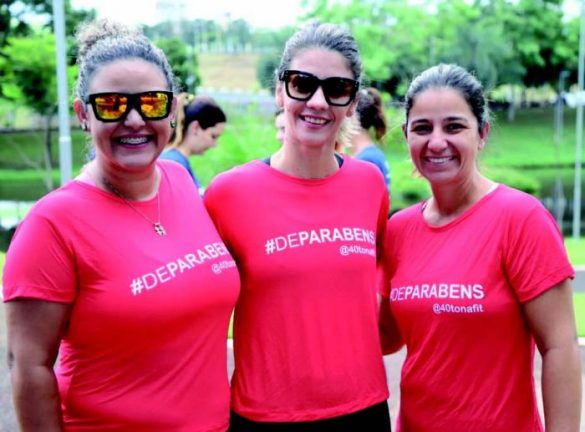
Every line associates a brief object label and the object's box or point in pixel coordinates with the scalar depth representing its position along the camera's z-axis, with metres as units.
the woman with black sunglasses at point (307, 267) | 2.58
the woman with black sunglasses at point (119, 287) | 2.12
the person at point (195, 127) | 5.90
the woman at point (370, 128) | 5.70
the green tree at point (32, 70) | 24.45
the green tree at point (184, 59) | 34.88
